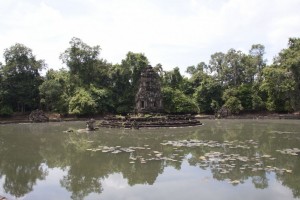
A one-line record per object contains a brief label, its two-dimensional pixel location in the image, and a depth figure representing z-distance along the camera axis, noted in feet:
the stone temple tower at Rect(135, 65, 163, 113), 108.78
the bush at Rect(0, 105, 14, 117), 140.42
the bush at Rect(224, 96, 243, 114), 153.30
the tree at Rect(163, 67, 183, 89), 172.45
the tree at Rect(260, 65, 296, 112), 133.90
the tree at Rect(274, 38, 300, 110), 128.47
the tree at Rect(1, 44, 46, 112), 150.92
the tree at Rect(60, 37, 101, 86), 162.81
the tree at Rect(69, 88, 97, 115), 140.97
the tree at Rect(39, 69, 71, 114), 148.97
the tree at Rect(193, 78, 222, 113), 162.50
